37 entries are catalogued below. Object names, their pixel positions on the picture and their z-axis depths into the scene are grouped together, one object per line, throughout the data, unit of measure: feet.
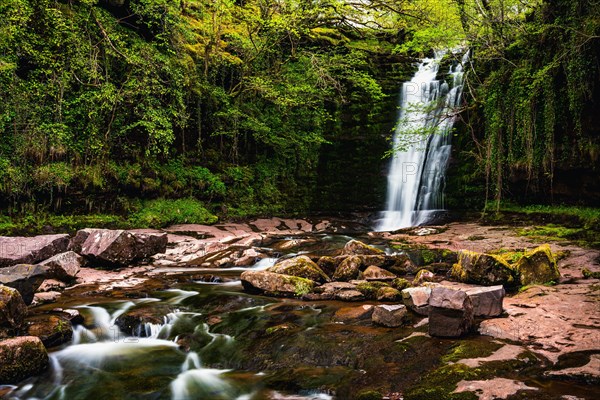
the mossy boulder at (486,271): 20.36
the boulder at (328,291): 20.47
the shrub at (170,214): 40.75
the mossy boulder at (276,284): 21.40
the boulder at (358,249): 28.63
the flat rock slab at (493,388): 10.00
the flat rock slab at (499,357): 11.85
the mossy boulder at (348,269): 23.82
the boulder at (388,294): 19.16
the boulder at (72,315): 17.69
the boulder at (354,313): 16.90
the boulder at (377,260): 25.44
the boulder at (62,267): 24.21
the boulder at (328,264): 25.31
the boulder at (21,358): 12.80
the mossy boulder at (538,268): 20.21
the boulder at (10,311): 14.38
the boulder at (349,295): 19.97
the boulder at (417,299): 16.72
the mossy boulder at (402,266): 25.54
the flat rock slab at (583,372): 10.62
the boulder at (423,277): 21.81
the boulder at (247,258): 30.81
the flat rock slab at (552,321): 12.76
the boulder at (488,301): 15.52
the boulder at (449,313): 13.83
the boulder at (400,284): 20.93
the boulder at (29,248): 24.93
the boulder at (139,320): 17.89
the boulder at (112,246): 28.78
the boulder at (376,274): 23.11
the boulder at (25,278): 17.92
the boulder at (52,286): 22.95
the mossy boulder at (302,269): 23.43
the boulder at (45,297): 20.17
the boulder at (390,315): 15.53
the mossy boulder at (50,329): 15.58
